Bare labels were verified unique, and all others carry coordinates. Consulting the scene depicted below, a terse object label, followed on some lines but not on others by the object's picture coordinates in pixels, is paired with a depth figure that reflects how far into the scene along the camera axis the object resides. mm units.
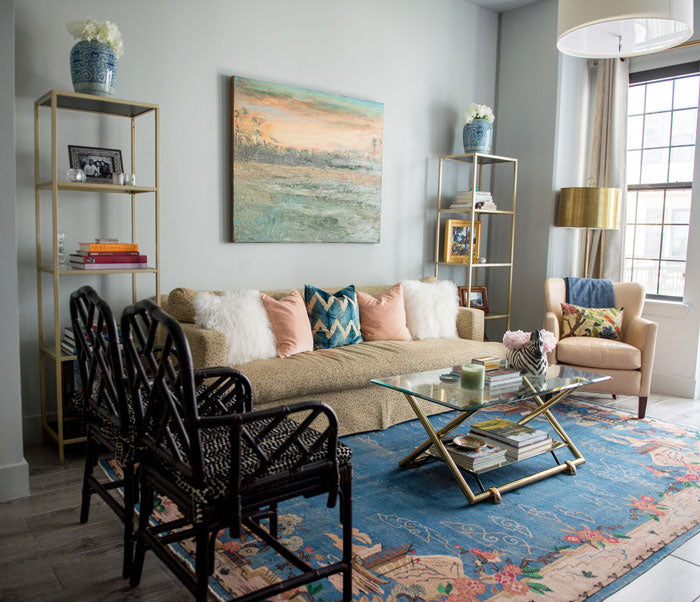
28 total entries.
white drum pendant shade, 2480
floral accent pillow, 4559
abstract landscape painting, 4094
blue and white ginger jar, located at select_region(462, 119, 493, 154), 4980
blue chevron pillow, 3988
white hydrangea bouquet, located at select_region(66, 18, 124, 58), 3029
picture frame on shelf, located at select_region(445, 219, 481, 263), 5254
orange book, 3176
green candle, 2975
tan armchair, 4188
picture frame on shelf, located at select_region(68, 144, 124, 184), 3314
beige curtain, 5227
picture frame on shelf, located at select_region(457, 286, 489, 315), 5266
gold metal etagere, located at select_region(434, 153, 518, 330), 5008
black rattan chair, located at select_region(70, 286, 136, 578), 1941
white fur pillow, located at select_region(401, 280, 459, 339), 4426
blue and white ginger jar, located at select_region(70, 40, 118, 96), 3049
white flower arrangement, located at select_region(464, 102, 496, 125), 4996
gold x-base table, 2777
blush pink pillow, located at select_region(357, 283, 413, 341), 4266
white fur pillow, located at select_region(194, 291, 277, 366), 3477
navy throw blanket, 4832
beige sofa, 3277
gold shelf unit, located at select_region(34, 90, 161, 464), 3023
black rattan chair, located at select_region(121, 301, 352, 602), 1615
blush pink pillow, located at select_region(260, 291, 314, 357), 3746
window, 5062
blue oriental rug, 2117
